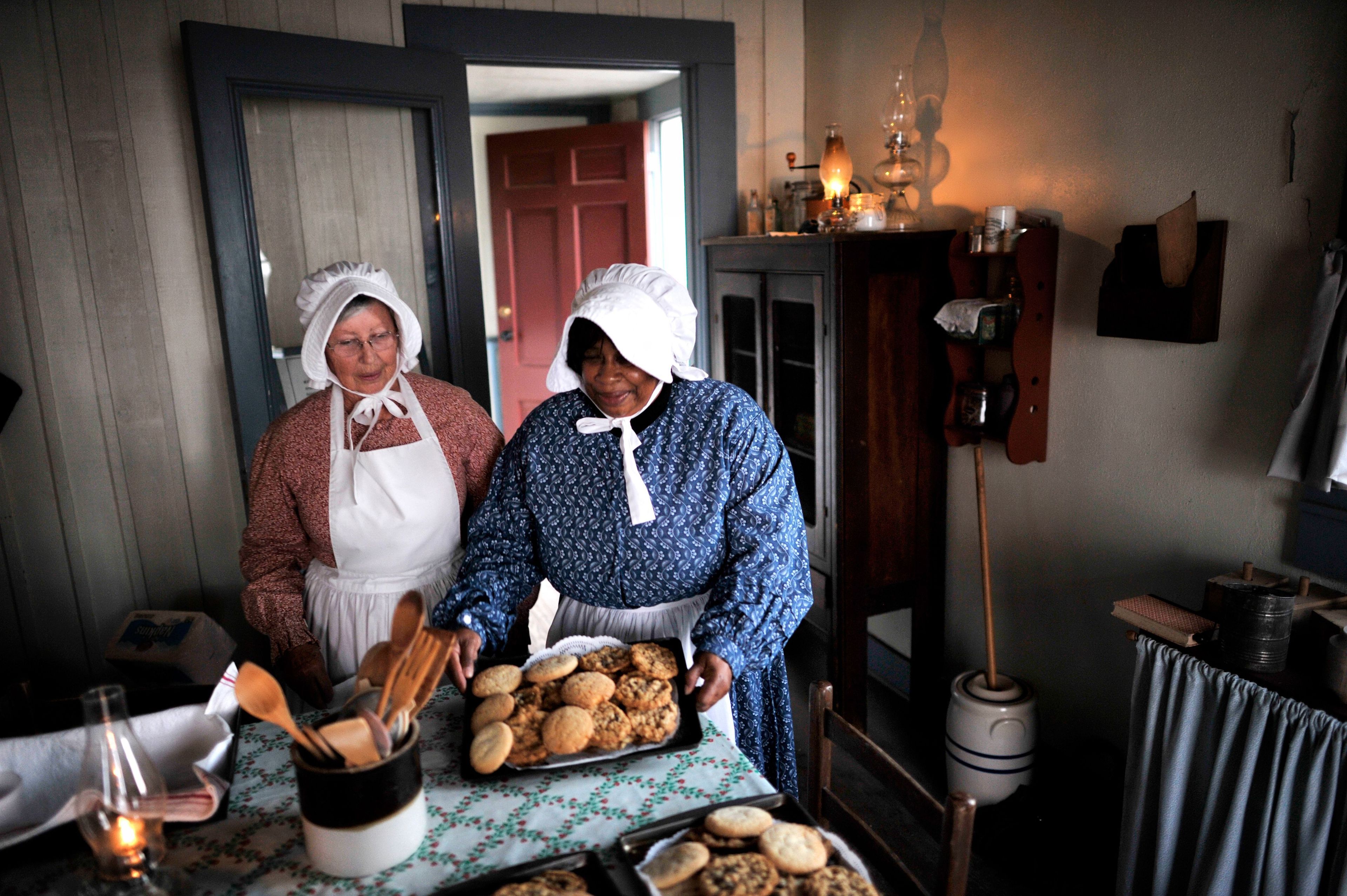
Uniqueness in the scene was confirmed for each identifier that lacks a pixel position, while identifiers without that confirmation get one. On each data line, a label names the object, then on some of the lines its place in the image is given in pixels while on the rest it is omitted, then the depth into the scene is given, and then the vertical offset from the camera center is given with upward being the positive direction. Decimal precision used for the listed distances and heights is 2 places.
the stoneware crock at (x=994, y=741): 2.49 -1.38
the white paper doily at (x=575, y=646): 1.49 -0.65
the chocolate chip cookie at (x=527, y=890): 0.97 -0.68
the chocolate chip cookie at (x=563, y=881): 0.98 -0.69
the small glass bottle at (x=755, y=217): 3.44 +0.15
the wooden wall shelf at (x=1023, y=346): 2.45 -0.28
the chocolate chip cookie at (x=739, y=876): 0.96 -0.68
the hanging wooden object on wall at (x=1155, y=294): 2.04 -0.12
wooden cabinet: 2.75 -0.52
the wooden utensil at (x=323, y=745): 1.01 -0.53
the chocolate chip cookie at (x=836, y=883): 0.96 -0.68
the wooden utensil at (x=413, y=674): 1.06 -0.49
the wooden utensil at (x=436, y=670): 1.08 -0.49
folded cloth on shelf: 2.57 -0.19
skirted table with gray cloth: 1.65 -1.09
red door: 4.70 +0.20
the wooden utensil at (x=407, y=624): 1.11 -0.45
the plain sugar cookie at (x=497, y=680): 1.37 -0.64
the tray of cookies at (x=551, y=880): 0.98 -0.69
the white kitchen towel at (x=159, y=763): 1.11 -0.65
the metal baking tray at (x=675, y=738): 1.23 -0.69
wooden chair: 1.08 -0.75
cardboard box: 2.51 -1.06
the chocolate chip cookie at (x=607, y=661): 1.39 -0.63
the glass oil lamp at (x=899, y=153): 2.94 +0.32
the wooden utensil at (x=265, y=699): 0.98 -0.47
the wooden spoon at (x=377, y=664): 1.15 -0.51
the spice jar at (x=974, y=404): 2.66 -0.46
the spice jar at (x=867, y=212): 2.83 +0.13
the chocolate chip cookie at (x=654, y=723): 1.27 -0.66
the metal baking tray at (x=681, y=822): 1.06 -0.69
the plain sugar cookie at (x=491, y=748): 1.21 -0.66
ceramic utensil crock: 1.01 -0.62
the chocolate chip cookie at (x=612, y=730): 1.25 -0.66
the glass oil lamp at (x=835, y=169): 3.09 +0.29
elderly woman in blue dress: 1.67 -0.48
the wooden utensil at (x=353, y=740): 1.00 -0.53
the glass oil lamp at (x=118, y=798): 0.98 -0.58
